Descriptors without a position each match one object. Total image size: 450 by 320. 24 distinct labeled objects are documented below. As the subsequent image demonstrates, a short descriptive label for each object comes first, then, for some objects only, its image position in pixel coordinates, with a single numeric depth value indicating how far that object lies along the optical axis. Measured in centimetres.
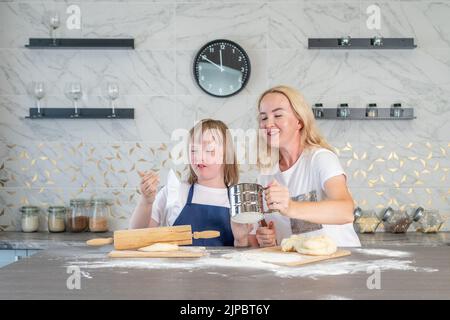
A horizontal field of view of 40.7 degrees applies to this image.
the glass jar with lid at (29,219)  375
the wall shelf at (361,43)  371
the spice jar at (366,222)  365
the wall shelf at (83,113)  376
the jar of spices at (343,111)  373
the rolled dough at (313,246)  173
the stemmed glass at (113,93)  373
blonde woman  212
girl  237
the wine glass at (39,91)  373
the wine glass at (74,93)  374
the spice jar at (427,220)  367
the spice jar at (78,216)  372
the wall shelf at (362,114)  374
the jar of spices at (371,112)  373
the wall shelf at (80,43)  373
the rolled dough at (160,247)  184
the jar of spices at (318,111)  373
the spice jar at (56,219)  372
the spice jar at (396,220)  367
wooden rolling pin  194
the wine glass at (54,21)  373
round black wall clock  379
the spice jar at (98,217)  373
